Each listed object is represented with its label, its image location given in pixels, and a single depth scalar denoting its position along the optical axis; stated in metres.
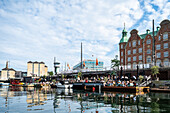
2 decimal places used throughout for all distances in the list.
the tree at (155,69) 46.06
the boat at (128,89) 36.72
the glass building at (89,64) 188.38
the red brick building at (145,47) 58.31
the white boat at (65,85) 57.25
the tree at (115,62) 70.06
